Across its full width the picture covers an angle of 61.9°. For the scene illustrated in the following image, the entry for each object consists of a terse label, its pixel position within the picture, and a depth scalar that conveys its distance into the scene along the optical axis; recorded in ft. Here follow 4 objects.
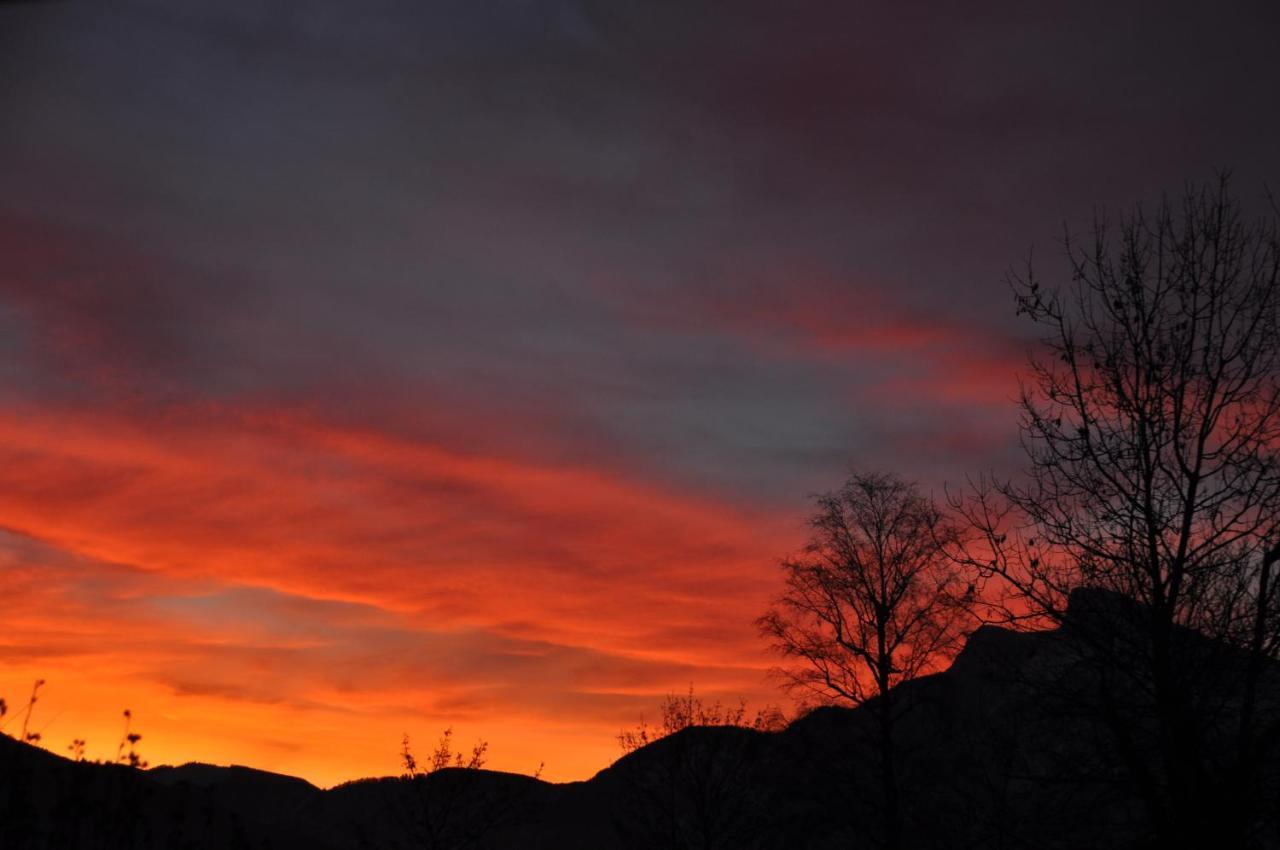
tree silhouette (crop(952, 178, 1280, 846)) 48.37
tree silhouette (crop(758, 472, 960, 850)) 104.06
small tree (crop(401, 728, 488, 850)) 136.67
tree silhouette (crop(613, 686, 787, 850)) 138.62
